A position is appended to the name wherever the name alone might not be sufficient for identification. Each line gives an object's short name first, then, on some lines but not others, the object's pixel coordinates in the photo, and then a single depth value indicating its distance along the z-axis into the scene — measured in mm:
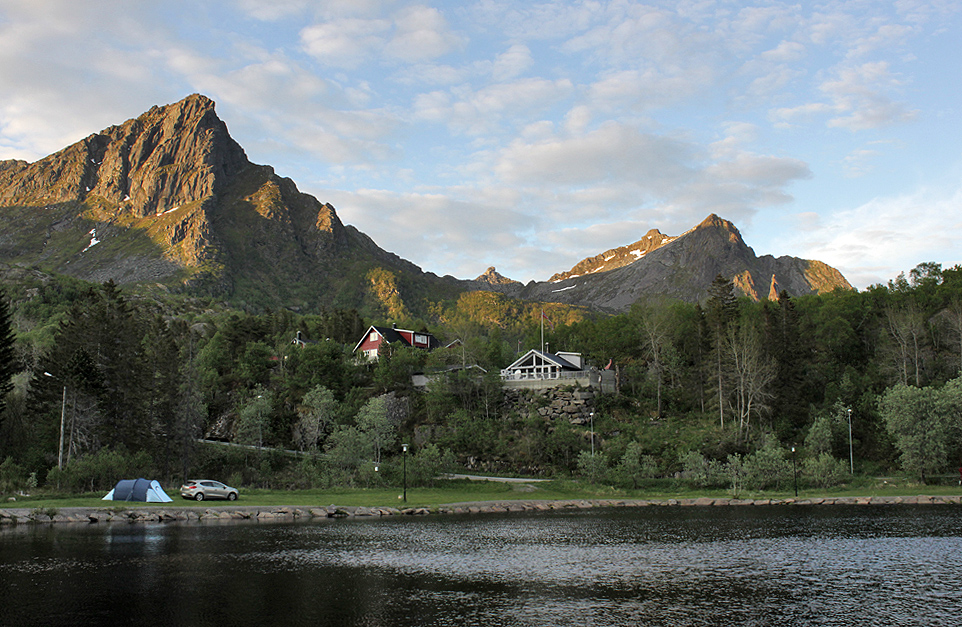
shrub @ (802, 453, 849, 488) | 59094
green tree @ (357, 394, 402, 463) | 68938
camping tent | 45531
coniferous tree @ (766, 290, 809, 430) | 73312
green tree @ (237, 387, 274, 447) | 73688
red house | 102100
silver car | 49350
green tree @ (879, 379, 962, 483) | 57688
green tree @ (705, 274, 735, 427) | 74656
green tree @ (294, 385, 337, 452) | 76062
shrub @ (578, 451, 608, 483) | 62719
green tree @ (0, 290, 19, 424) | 52625
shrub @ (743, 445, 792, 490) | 59844
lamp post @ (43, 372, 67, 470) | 50966
